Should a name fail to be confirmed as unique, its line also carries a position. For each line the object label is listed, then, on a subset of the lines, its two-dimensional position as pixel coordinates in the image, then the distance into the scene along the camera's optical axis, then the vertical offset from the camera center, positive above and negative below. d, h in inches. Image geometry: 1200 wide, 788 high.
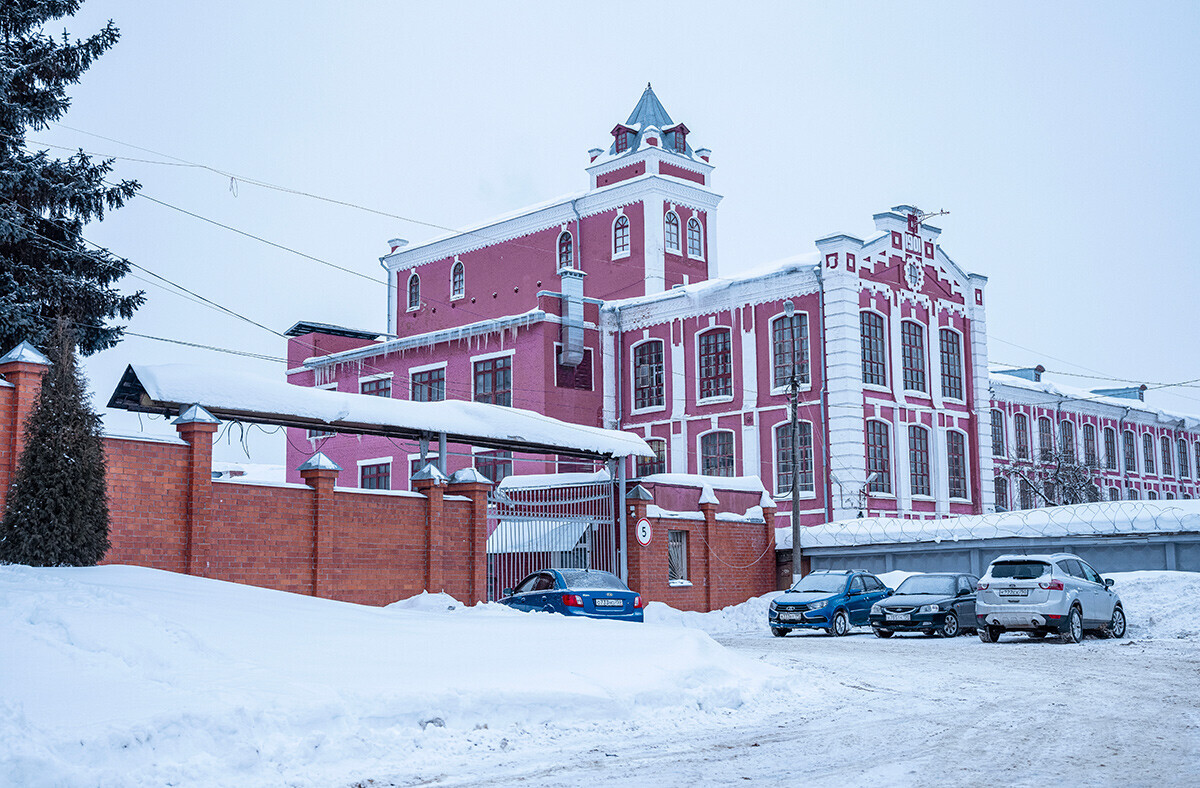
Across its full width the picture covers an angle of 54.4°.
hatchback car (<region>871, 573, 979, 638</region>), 949.8 -75.5
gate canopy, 736.3 +79.2
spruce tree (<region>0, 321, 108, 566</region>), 525.0 +19.7
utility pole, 1154.7 +19.1
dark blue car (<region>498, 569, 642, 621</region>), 794.8 -51.1
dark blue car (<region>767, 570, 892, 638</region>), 992.9 -72.3
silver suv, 824.9 -59.5
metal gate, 901.2 -8.6
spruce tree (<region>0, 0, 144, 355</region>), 923.4 +265.2
